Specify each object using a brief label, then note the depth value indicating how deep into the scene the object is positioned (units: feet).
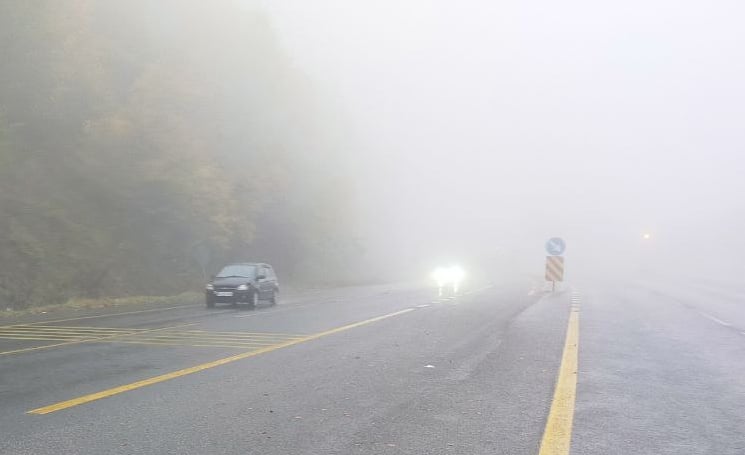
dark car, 72.08
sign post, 108.68
